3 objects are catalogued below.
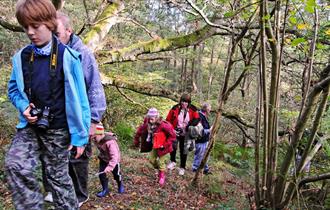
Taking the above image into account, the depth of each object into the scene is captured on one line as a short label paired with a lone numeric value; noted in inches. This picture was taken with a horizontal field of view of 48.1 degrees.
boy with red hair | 115.4
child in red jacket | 276.4
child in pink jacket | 223.8
